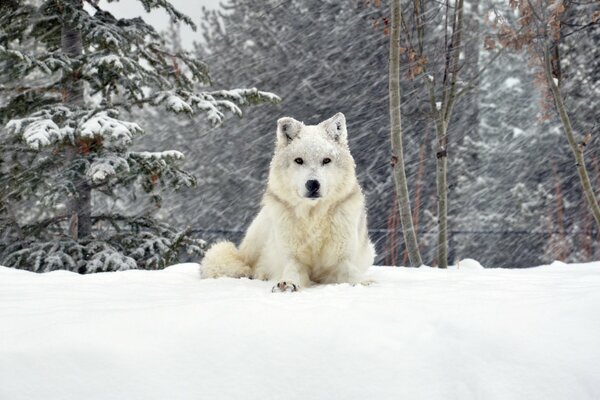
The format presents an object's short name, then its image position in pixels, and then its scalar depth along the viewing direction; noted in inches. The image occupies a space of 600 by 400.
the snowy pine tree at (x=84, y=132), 249.9
